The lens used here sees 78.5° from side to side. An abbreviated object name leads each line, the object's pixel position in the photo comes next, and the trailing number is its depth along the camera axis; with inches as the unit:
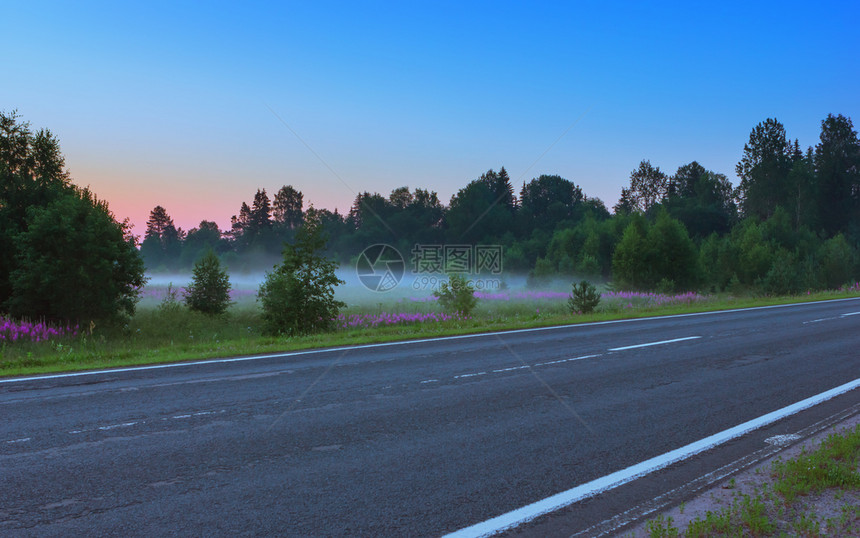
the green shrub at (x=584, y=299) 847.1
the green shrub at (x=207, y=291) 882.8
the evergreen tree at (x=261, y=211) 4055.1
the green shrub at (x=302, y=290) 586.2
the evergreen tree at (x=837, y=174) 3312.0
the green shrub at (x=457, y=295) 777.6
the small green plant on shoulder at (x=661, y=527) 134.8
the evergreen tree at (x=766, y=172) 3400.6
